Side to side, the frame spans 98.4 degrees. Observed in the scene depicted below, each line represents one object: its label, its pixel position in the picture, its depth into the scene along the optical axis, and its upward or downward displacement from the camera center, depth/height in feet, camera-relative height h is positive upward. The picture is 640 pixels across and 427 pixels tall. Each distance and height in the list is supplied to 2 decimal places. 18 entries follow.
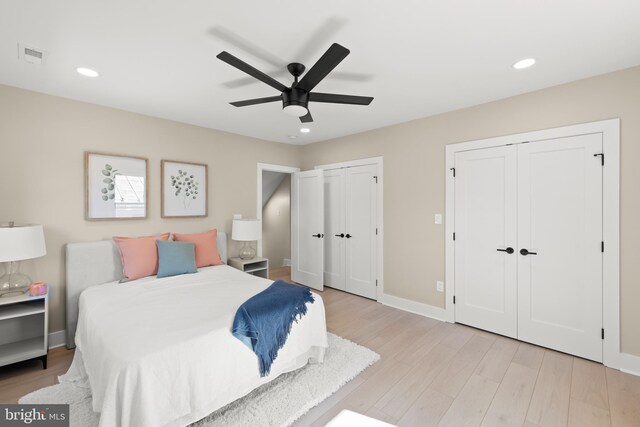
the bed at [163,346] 4.83 -2.71
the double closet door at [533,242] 8.16 -0.99
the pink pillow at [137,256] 9.58 -1.46
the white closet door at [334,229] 14.83 -0.85
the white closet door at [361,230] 13.48 -0.84
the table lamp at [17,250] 7.33 -0.93
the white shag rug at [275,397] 5.89 -4.35
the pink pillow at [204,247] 11.19 -1.33
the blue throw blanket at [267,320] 6.27 -2.55
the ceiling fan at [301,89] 5.49 +2.96
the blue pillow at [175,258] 9.87 -1.60
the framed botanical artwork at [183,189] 11.57 +1.12
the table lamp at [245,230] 12.59 -0.72
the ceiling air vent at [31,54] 6.49 +3.93
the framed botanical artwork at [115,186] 9.77 +1.08
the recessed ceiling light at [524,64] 7.13 +3.92
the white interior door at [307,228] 14.97 -0.81
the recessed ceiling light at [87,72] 7.50 +3.98
